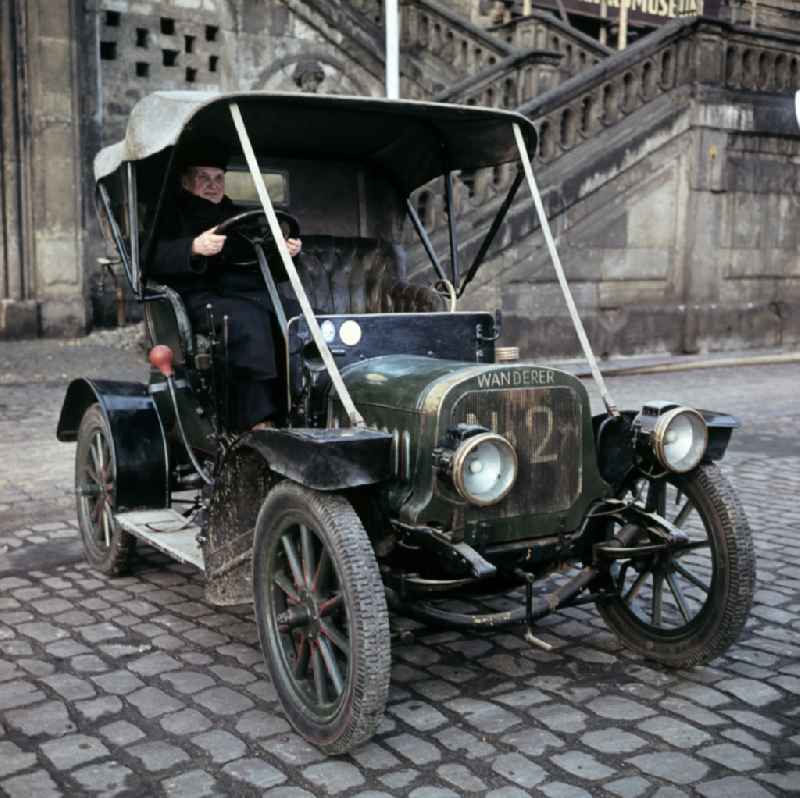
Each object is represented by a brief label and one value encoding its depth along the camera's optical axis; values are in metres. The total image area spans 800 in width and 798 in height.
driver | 4.40
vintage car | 3.45
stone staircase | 13.91
